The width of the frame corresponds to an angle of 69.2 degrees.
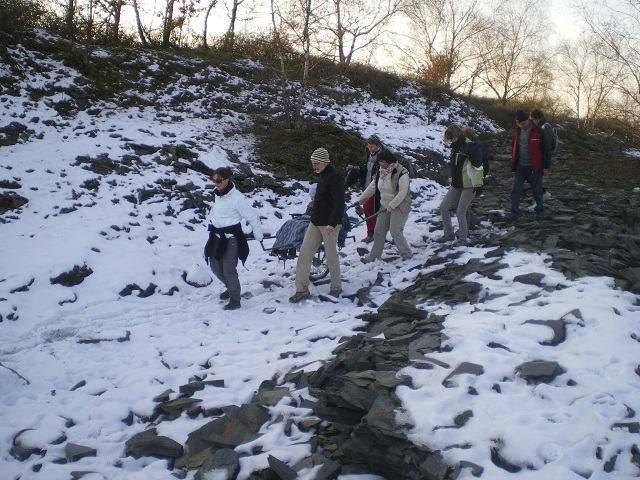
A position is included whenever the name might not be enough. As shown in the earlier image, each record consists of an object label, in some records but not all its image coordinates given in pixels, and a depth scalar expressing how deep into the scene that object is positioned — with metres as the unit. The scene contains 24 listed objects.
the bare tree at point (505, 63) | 30.83
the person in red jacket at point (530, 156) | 7.84
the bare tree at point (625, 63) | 18.45
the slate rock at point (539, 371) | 3.57
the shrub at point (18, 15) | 13.28
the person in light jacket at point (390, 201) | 7.45
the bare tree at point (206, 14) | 21.00
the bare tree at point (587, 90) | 33.94
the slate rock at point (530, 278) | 5.53
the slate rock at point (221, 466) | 3.30
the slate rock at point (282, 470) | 3.15
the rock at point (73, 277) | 6.62
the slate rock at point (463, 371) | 3.70
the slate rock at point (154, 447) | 3.65
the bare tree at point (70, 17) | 15.16
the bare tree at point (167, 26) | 18.77
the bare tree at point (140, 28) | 18.50
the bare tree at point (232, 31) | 20.33
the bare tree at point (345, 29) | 14.43
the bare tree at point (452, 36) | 27.70
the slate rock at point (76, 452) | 3.63
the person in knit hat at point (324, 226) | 6.48
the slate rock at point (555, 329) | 4.08
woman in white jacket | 6.43
